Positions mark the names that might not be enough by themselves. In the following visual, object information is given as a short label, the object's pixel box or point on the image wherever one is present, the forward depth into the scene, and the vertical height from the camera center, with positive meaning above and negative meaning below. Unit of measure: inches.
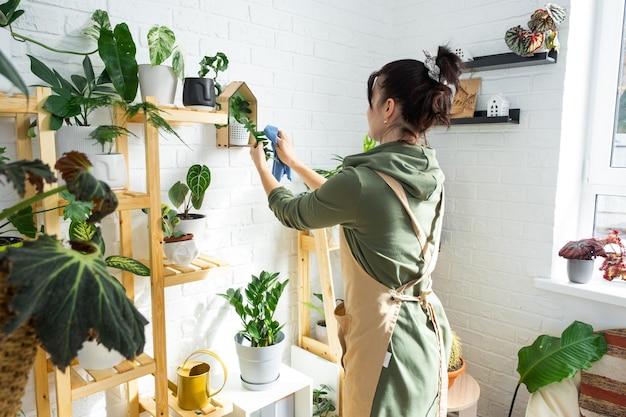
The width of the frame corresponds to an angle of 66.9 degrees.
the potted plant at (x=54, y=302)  20.6 -6.6
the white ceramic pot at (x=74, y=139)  47.9 +1.6
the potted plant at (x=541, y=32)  72.5 +20.0
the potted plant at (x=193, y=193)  58.1 -4.4
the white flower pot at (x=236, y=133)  67.7 +3.5
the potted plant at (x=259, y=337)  68.5 -26.5
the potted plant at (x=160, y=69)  52.9 +9.9
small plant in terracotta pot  73.9 -32.4
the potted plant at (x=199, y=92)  57.0 +7.8
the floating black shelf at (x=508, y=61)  73.9 +16.3
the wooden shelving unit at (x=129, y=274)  44.9 -13.7
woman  46.7 -7.1
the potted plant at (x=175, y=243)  57.4 -10.4
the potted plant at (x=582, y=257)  75.1 -15.1
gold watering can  61.3 -30.3
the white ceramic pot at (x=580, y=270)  75.1 -17.1
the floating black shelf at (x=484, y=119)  78.7 +7.2
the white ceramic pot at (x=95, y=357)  47.1 -20.3
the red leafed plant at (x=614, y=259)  76.2 -15.6
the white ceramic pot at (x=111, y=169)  48.3 -1.3
